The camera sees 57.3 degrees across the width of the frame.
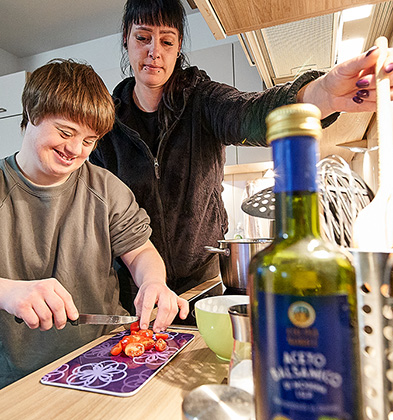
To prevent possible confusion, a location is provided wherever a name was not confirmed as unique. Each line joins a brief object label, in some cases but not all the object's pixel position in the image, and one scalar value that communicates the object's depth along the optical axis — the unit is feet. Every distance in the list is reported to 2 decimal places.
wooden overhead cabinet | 3.14
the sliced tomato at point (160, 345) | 2.04
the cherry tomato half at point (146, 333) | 2.16
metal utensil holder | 0.99
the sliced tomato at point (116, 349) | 1.99
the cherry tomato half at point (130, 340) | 2.03
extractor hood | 4.02
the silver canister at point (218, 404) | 0.95
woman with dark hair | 3.81
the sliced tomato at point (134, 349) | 1.97
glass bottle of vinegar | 0.83
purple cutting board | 1.63
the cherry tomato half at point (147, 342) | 2.07
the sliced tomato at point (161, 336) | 2.19
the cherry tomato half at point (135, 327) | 2.33
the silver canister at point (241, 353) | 1.25
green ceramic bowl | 1.79
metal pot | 3.01
